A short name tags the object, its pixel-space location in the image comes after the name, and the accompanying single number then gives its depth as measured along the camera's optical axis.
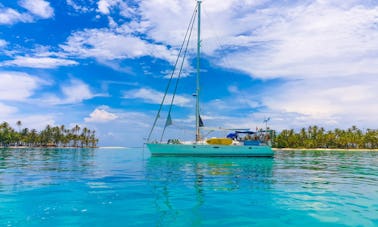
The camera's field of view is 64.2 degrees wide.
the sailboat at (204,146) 36.97
